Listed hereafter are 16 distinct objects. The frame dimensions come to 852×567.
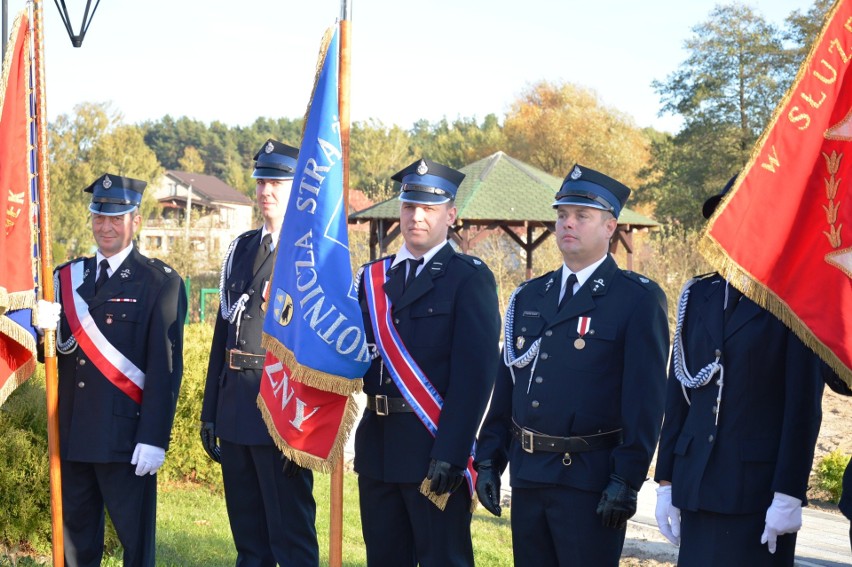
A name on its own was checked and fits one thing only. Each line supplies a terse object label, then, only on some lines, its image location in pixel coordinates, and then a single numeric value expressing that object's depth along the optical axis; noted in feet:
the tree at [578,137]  142.20
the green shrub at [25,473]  19.11
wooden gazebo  63.67
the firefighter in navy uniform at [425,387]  13.32
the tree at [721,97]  91.40
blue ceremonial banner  13.47
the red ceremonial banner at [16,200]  15.28
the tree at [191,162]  285.43
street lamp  20.62
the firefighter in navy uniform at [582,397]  11.95
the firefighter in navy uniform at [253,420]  15.20
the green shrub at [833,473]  27.86
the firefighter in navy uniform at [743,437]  10.83
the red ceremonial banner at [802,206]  10.45
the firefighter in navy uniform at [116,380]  15.66
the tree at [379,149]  172.24
